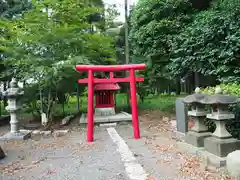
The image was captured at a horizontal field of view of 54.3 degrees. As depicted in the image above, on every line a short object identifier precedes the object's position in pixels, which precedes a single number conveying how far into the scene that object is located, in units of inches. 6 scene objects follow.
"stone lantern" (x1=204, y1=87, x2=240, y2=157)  173.9
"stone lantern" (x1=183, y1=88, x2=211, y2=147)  207.6
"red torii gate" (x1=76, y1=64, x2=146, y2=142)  282.3
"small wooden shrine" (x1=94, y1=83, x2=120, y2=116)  474.9
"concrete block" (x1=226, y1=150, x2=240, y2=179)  144.6
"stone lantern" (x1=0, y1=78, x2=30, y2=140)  305.9
